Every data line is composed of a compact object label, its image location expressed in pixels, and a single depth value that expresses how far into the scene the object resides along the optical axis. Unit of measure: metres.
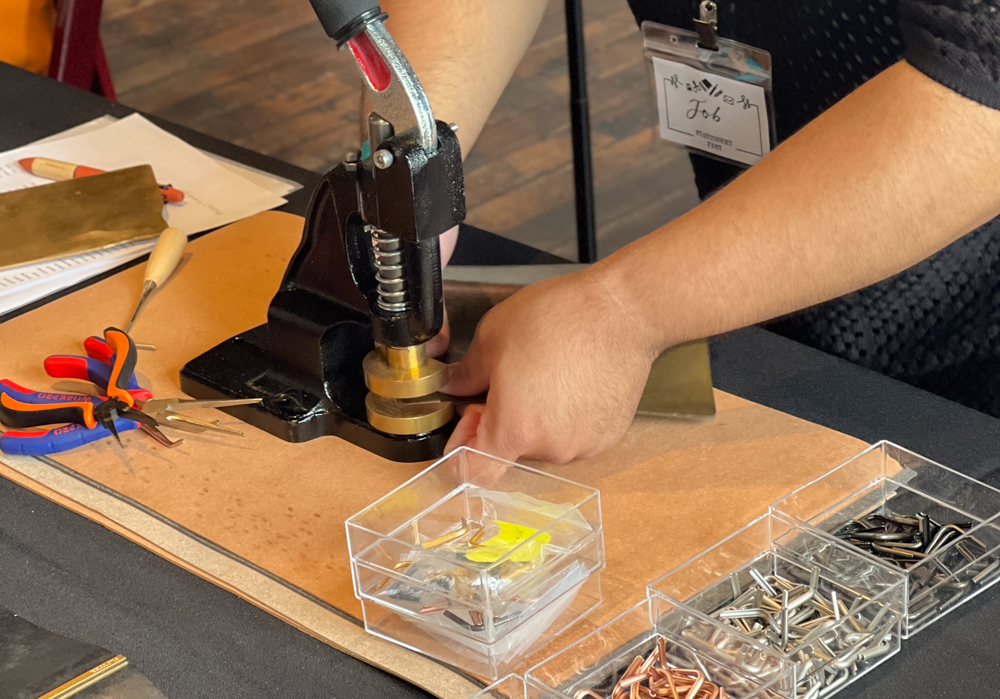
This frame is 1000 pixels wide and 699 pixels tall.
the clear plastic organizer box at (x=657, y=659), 1.09
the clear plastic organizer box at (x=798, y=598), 1.11
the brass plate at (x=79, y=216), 1.46
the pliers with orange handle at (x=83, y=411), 1.28
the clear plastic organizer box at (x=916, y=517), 1.14
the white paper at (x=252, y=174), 1.54
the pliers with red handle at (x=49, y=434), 1.27
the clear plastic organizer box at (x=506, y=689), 1.10
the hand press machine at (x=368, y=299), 1.15
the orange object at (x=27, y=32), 2.06
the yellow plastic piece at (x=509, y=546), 1.13
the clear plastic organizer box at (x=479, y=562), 1.12
